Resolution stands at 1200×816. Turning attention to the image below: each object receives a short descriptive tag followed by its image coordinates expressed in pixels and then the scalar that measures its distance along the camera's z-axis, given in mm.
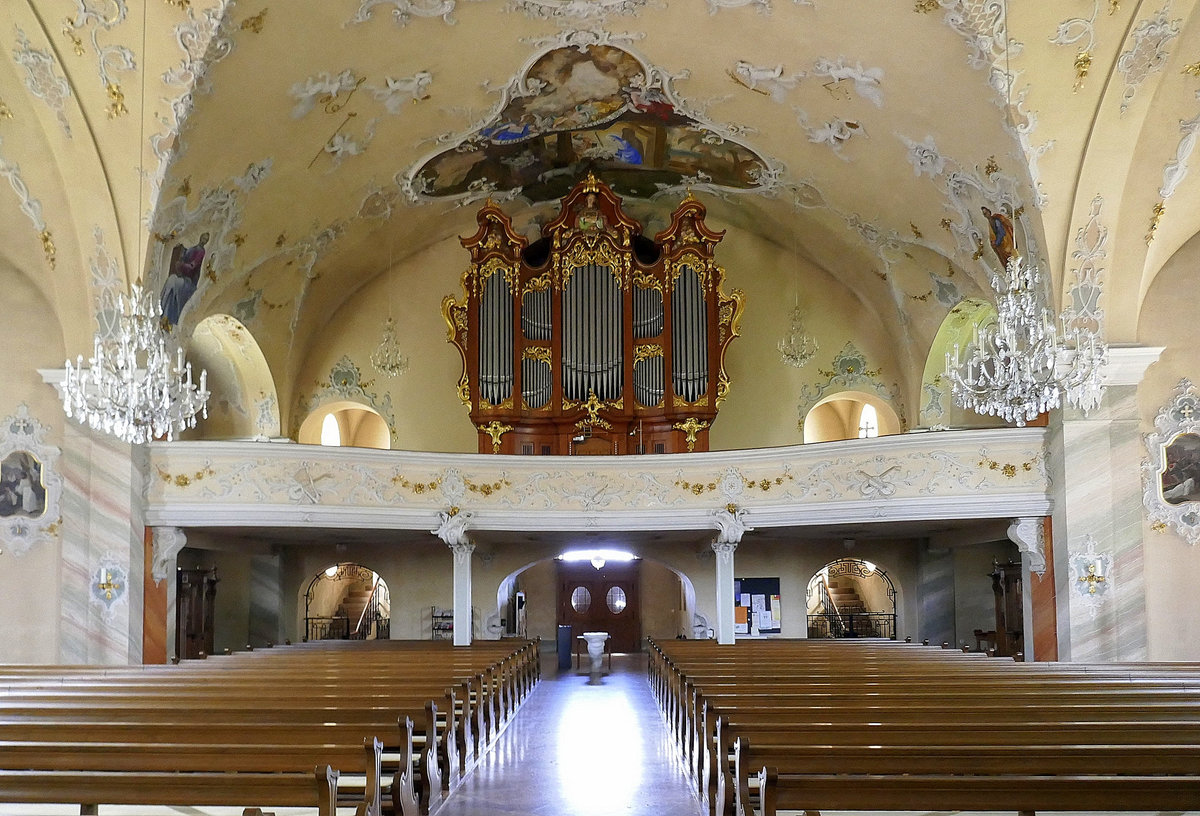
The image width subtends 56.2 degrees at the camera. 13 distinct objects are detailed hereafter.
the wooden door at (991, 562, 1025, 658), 20062
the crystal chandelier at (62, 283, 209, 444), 11305
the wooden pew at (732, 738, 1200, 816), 5316
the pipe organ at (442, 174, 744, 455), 20516
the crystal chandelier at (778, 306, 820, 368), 19141
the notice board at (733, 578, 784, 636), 23172
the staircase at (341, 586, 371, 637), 29594
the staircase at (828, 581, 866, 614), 30281
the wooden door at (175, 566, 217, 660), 19947
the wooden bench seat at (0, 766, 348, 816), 5516
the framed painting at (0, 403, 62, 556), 17000
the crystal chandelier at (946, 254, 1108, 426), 11750
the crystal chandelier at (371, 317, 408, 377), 18000
